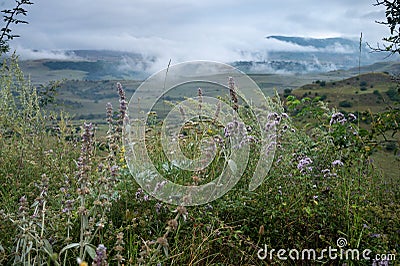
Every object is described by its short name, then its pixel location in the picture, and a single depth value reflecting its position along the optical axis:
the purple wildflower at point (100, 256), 1.70
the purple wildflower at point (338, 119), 3.20
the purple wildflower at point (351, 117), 3.28
